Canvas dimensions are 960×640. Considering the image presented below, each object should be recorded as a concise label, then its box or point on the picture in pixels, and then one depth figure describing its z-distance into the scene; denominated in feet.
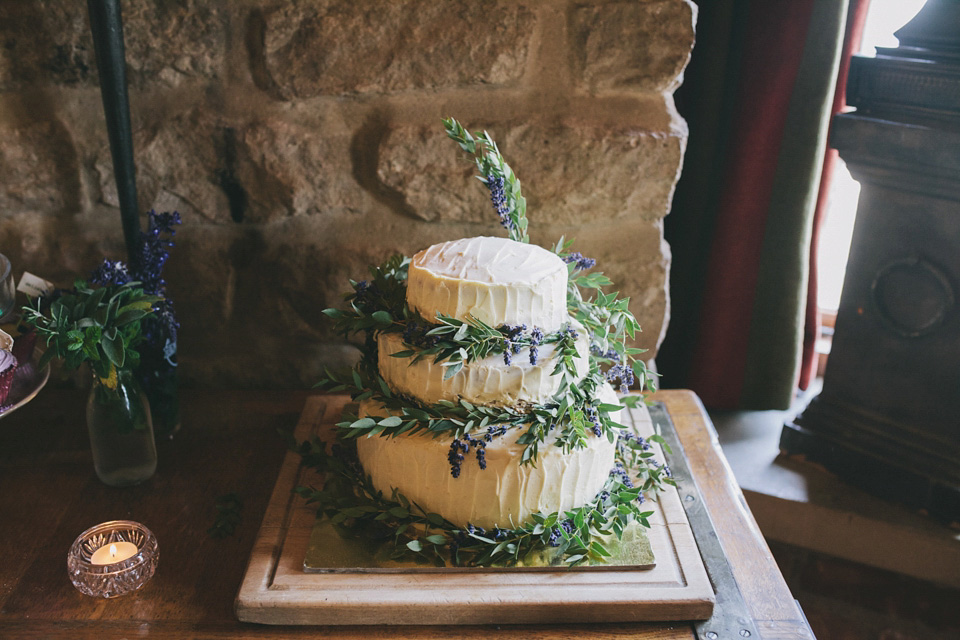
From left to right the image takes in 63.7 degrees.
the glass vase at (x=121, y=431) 3.00
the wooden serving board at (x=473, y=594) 2.43
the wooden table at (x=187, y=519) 2.45
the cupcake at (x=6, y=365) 2.40
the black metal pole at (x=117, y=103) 2.90
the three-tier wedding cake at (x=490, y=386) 2.52
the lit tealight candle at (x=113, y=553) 2.59
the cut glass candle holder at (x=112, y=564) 2.52
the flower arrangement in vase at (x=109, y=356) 2.73
